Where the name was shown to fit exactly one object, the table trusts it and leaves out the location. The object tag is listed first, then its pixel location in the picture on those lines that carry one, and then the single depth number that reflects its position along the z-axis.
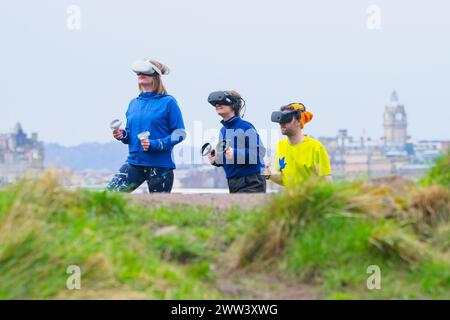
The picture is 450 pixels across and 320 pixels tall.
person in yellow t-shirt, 11.85
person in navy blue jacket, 12.52
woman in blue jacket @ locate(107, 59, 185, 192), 12.68
